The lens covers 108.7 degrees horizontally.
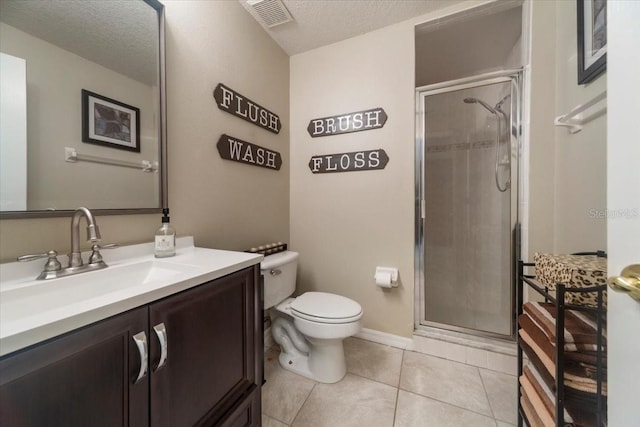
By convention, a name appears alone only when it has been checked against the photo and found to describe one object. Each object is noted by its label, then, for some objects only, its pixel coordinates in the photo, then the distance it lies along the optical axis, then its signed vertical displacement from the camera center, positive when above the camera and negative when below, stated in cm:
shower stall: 162 +6
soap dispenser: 97 -13
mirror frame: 108 +49
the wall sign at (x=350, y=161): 174 +40
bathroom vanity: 41 -31
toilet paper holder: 166 -48
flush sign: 139 +70
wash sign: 140 +41
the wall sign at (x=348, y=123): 174 +71
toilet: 129 -65
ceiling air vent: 149 +136
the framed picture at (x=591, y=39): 92 +74
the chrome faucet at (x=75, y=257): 71 -14
